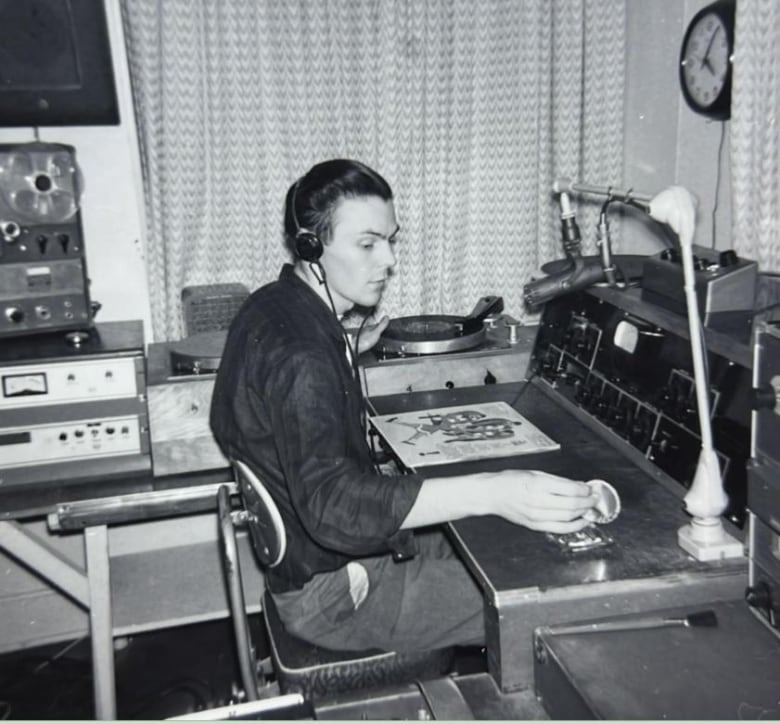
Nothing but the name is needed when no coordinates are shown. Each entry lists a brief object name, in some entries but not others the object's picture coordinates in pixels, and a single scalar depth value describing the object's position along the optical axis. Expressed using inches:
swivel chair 53.6
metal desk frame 66.7
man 48.8
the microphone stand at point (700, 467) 47.1
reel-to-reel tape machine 76.5
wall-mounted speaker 83.5
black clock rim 75.9
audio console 50.9
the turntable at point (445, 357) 82.0
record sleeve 62.5
